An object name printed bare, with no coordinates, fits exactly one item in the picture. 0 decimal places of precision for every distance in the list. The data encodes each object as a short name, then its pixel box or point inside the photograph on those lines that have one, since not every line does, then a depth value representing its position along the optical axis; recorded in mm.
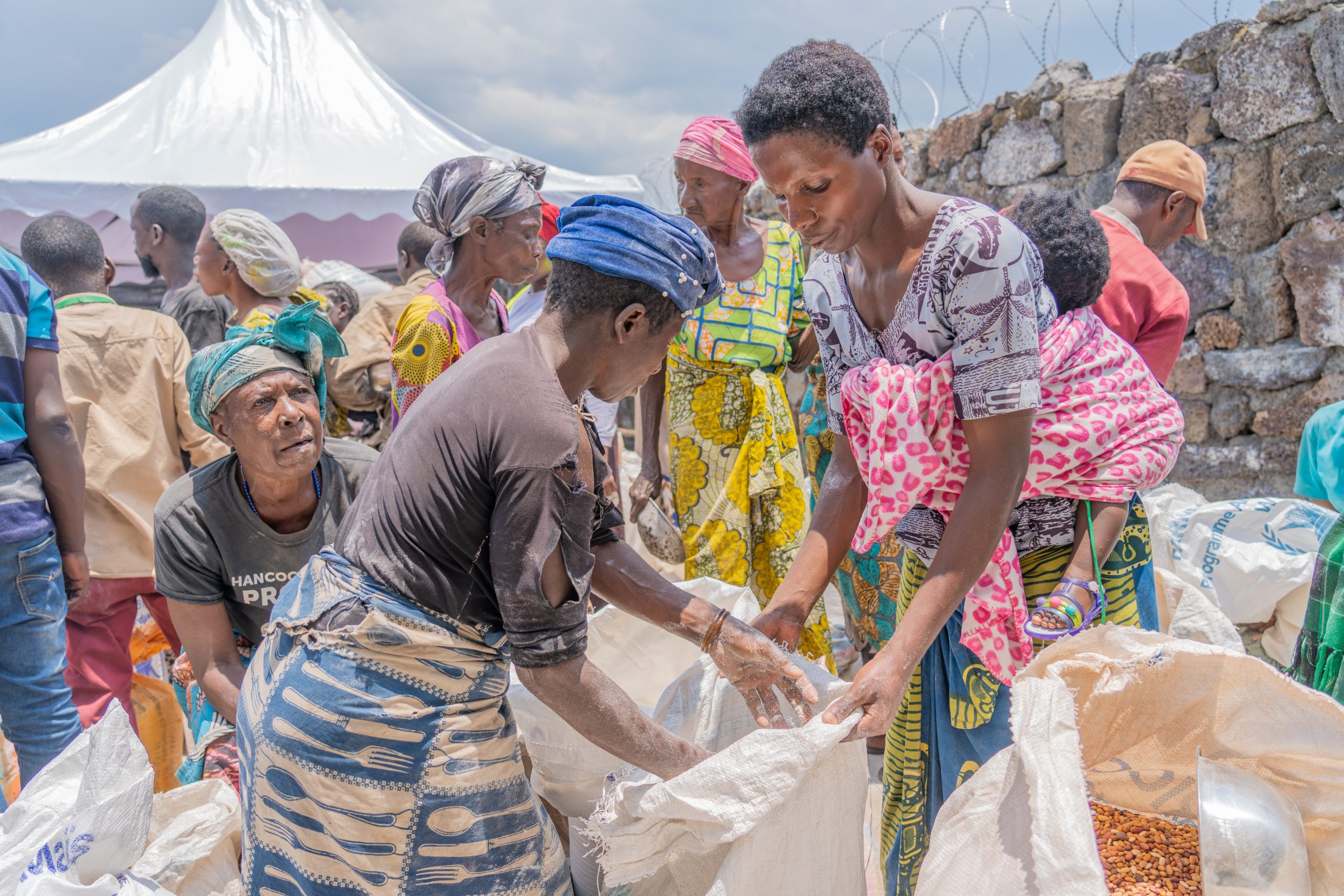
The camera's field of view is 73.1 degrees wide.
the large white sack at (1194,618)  2682
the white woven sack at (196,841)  1818
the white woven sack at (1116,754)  1234
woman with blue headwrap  1388
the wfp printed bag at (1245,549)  3459
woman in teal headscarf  2094
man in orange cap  2529
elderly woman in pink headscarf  3127
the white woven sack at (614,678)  1940
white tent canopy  7398
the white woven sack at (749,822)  1444
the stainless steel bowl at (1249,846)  1288
